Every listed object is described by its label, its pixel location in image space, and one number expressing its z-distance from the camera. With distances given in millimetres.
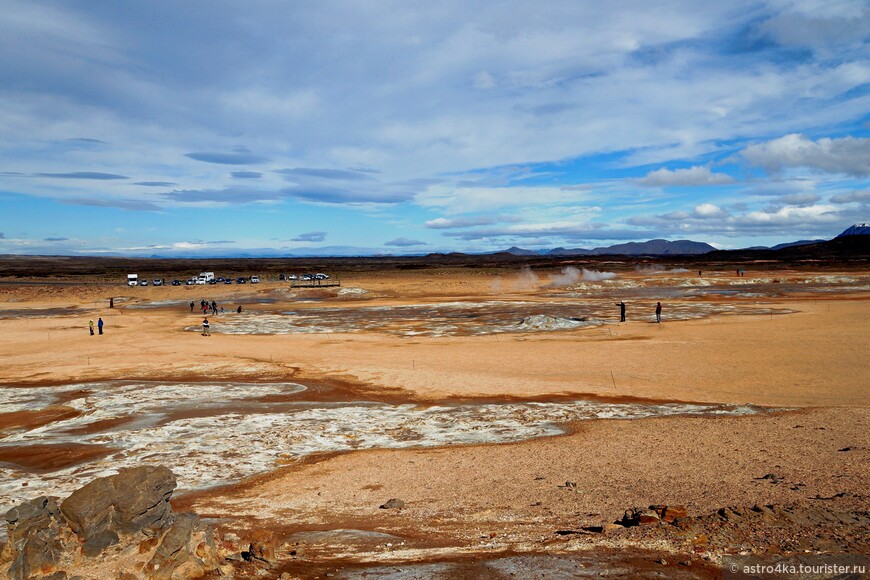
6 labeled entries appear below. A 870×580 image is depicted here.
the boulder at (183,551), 7734
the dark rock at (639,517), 9125
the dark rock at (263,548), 8055
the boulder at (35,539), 7680
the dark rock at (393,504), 10876
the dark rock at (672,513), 9188
